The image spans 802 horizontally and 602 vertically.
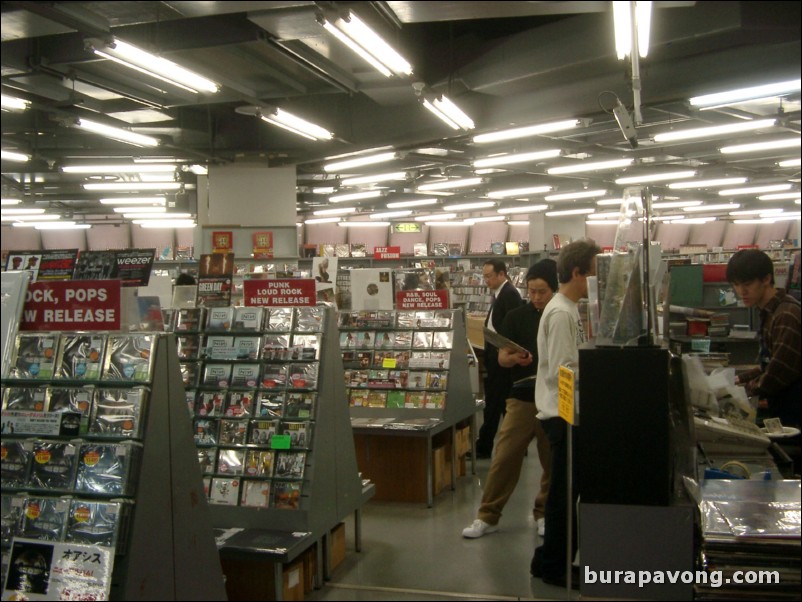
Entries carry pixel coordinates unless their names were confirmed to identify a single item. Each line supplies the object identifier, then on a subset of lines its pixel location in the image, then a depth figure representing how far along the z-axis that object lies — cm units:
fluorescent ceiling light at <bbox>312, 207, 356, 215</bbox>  1966
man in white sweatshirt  391
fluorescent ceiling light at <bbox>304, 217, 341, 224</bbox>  2226
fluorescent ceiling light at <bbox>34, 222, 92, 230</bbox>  1842
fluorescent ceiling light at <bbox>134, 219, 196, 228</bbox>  1879
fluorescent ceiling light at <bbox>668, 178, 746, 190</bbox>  1268
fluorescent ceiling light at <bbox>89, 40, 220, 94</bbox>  544
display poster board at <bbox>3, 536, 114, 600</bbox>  266
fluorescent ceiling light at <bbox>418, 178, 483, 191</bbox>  1384
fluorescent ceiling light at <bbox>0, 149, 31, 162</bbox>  769
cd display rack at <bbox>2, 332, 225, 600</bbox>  276
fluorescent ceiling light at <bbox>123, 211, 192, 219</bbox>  1628
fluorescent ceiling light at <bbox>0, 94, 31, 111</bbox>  623
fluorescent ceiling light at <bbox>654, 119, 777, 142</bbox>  786
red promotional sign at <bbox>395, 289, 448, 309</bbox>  667
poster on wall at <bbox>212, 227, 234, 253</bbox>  1054
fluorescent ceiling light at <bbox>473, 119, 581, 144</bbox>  822
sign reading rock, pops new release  307
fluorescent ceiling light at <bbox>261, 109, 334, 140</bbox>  782
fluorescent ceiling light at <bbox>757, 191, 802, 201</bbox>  1383
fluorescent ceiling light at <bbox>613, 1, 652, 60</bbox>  433
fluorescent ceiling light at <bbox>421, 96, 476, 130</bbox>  726
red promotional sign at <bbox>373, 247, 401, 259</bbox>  1791
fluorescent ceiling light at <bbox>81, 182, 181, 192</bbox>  1168
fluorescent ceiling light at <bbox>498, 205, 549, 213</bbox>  1959
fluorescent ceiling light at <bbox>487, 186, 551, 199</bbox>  1524
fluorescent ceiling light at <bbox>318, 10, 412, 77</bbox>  508
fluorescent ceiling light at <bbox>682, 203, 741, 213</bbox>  1747
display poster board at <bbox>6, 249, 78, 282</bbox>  334
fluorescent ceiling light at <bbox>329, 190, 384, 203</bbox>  1619
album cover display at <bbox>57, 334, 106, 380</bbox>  301
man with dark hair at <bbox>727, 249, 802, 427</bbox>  351
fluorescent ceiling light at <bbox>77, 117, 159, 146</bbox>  761
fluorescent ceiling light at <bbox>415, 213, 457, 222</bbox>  2216
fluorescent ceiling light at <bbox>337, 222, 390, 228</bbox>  2451
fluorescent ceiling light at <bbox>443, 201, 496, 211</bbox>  1864
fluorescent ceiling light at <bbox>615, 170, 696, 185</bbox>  1243
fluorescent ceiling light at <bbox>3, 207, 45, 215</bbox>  1236
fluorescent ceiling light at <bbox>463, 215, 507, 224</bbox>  2312
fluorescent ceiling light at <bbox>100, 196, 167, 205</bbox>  1412
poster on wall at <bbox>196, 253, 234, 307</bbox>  493
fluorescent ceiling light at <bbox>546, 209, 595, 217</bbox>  1975
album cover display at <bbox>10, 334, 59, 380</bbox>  304
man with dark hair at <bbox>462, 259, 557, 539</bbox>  478
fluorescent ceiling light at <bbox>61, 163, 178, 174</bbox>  938
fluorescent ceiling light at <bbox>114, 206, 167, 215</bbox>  1548
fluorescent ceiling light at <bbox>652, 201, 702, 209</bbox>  1702
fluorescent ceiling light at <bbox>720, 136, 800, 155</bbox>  887
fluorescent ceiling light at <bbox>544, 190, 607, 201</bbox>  1626
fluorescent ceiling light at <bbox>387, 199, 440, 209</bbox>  1783
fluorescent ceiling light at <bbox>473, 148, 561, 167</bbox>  1032
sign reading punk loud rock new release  493
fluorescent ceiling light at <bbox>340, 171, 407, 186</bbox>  1236
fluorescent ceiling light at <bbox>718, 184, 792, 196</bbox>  1251
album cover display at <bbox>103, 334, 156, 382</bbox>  296
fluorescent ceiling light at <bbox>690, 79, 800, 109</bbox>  600
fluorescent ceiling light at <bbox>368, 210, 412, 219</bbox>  2050
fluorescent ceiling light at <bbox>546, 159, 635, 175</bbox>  1164
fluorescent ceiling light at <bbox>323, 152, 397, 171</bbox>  1025
